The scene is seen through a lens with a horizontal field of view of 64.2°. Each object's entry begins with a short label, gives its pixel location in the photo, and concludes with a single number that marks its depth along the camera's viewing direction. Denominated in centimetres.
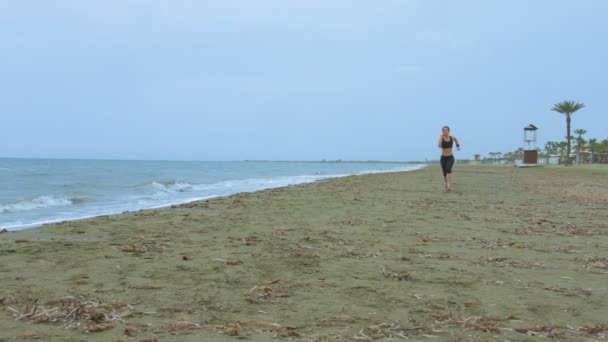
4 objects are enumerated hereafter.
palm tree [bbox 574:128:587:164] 8452
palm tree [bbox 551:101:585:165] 5550
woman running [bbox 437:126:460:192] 1345
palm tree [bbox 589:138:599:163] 7700
